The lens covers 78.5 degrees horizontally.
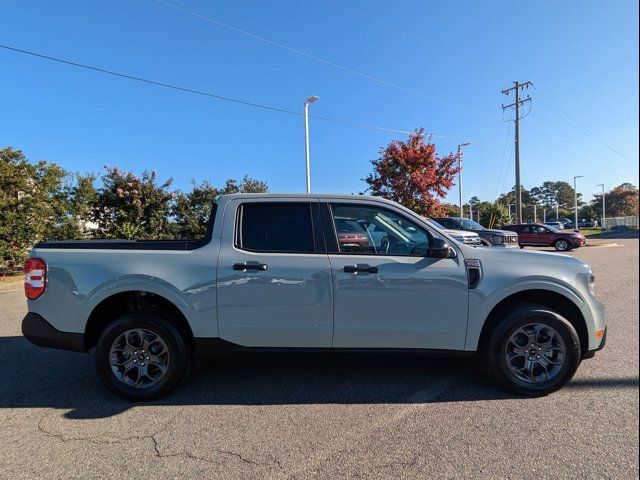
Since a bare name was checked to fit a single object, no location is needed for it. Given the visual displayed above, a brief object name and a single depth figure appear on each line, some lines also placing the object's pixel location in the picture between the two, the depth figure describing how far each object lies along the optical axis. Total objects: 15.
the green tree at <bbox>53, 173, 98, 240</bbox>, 13.23
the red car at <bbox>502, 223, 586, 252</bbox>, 22.97
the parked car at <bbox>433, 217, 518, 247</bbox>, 16.94
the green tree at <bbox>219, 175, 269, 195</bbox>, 17.53
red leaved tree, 24.16
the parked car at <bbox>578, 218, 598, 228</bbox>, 67.19
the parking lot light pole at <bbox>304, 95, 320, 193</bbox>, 17.17
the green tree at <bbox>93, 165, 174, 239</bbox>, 14.52
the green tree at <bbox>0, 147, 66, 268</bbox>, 11.64
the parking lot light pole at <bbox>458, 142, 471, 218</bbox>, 29.45
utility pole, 27.31
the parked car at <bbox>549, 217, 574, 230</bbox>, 61.89
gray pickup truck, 3.42
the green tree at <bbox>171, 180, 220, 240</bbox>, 15.81
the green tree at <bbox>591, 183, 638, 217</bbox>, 71.07
